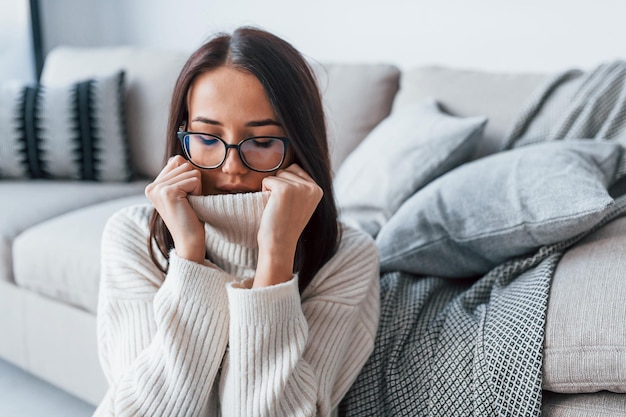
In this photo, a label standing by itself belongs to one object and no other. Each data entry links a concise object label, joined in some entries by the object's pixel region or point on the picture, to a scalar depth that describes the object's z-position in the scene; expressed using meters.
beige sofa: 1.07
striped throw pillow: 2.24
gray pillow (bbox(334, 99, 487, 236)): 1.55
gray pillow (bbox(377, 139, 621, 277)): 1.20
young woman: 0.99
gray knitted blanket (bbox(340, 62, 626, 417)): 1.06
